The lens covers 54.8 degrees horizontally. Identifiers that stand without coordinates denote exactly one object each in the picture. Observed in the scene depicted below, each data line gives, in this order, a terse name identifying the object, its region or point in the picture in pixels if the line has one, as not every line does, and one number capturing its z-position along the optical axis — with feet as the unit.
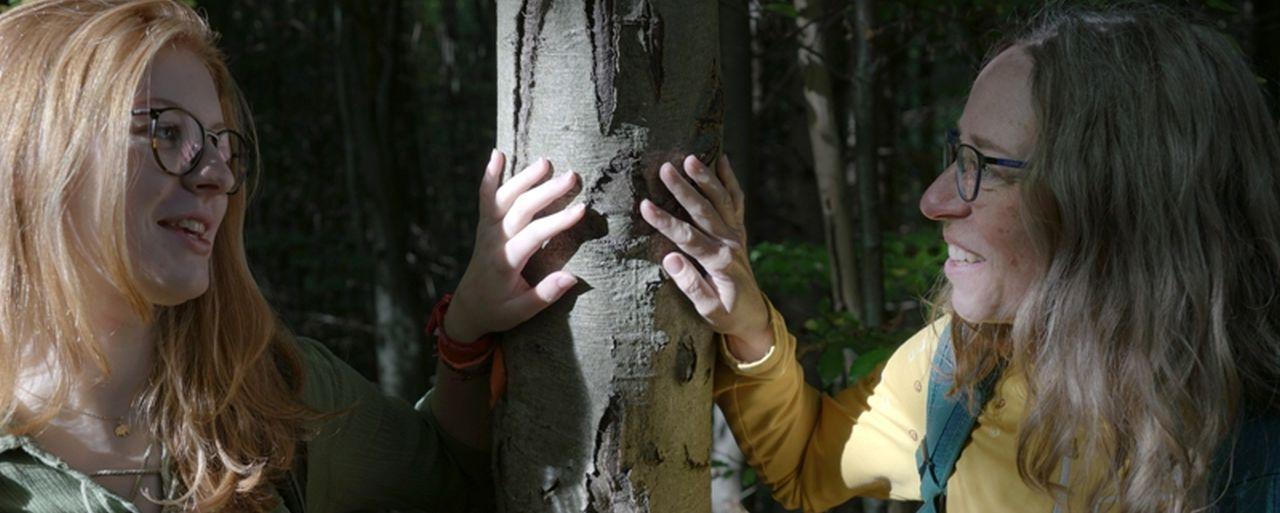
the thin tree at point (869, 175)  10.09
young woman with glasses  5.11
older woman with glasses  5.70
